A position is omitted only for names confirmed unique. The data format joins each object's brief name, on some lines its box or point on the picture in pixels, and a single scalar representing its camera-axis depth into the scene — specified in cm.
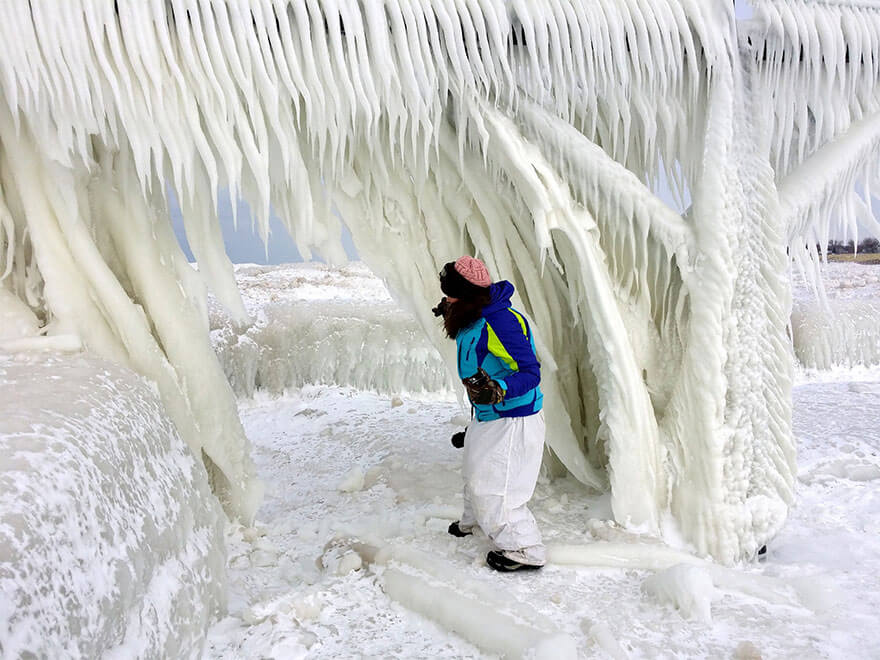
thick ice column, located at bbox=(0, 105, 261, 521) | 236
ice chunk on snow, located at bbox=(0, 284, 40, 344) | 228
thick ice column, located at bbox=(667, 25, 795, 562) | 258
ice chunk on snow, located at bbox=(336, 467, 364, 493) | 323
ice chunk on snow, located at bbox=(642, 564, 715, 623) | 197
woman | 225
